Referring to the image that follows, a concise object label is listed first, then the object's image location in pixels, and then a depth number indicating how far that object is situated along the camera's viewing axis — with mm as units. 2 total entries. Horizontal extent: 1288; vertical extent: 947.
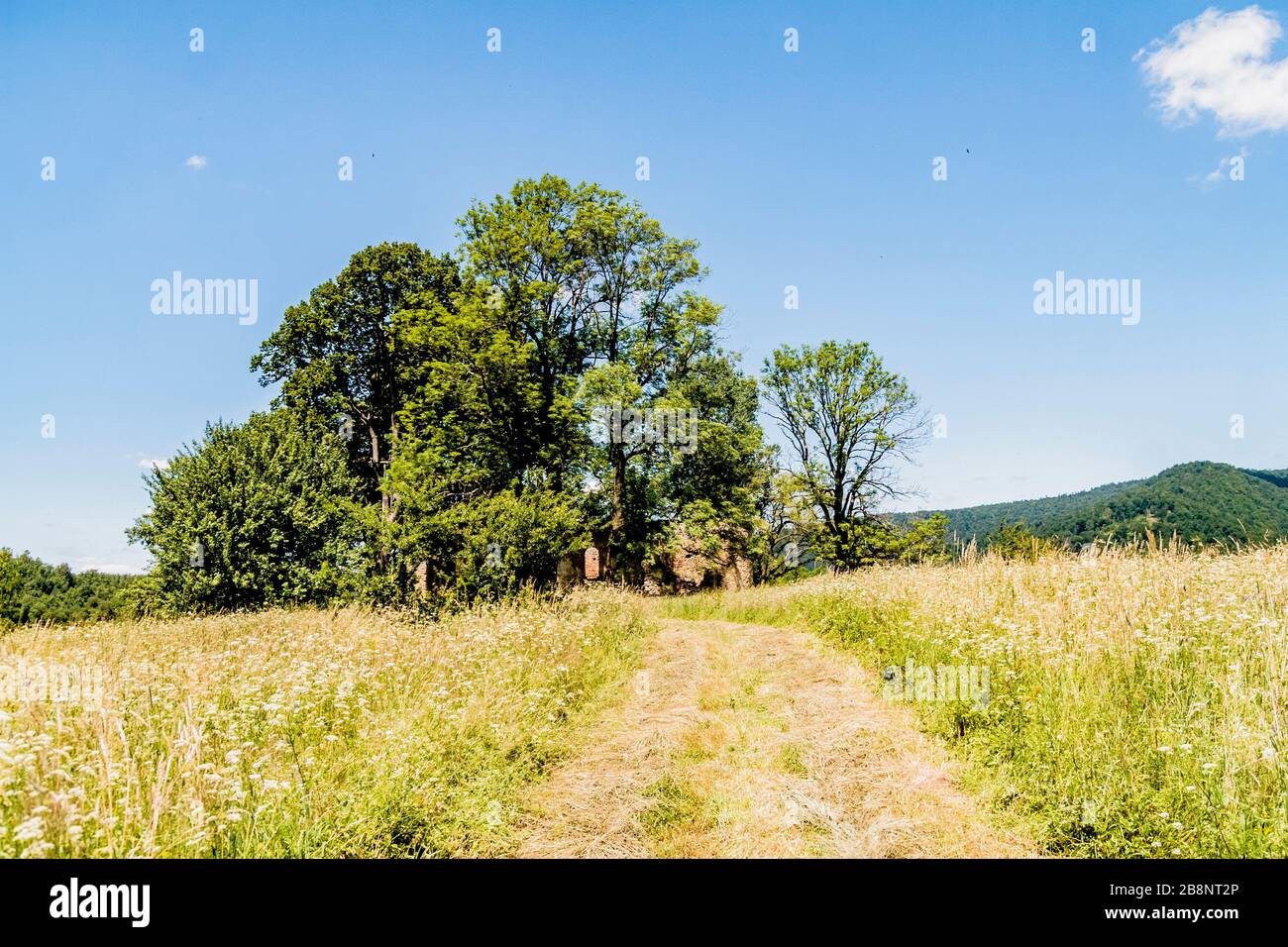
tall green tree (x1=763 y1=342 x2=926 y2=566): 33438
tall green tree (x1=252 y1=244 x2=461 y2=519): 29922
